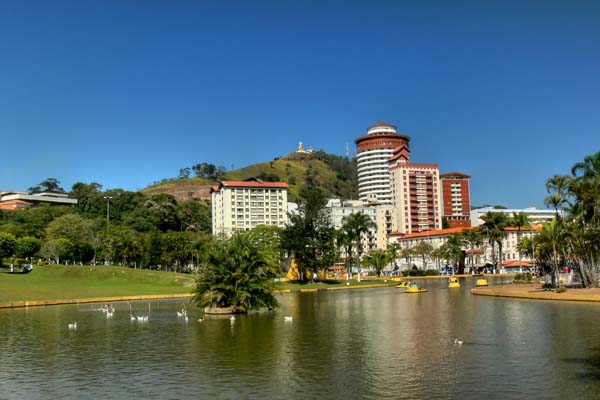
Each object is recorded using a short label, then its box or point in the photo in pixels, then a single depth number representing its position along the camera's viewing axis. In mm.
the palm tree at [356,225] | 135250
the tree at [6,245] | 111444
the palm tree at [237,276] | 57000
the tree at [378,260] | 162750
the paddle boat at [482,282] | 95938
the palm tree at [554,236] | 73500
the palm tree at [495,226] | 154375
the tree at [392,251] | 184875
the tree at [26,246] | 124294
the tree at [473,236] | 171500
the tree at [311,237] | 120638
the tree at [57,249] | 131000
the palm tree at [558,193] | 79938
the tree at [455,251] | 170875
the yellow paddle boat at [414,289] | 92188
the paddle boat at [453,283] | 102719
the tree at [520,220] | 156375
